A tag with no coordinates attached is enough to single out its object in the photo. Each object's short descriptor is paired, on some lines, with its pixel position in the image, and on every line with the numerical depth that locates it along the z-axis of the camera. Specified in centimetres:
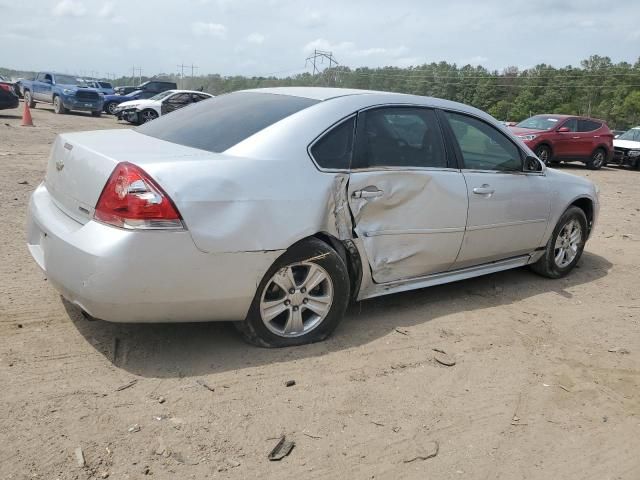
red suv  1759
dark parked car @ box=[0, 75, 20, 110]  1992
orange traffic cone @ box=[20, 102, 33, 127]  1817
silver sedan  316
